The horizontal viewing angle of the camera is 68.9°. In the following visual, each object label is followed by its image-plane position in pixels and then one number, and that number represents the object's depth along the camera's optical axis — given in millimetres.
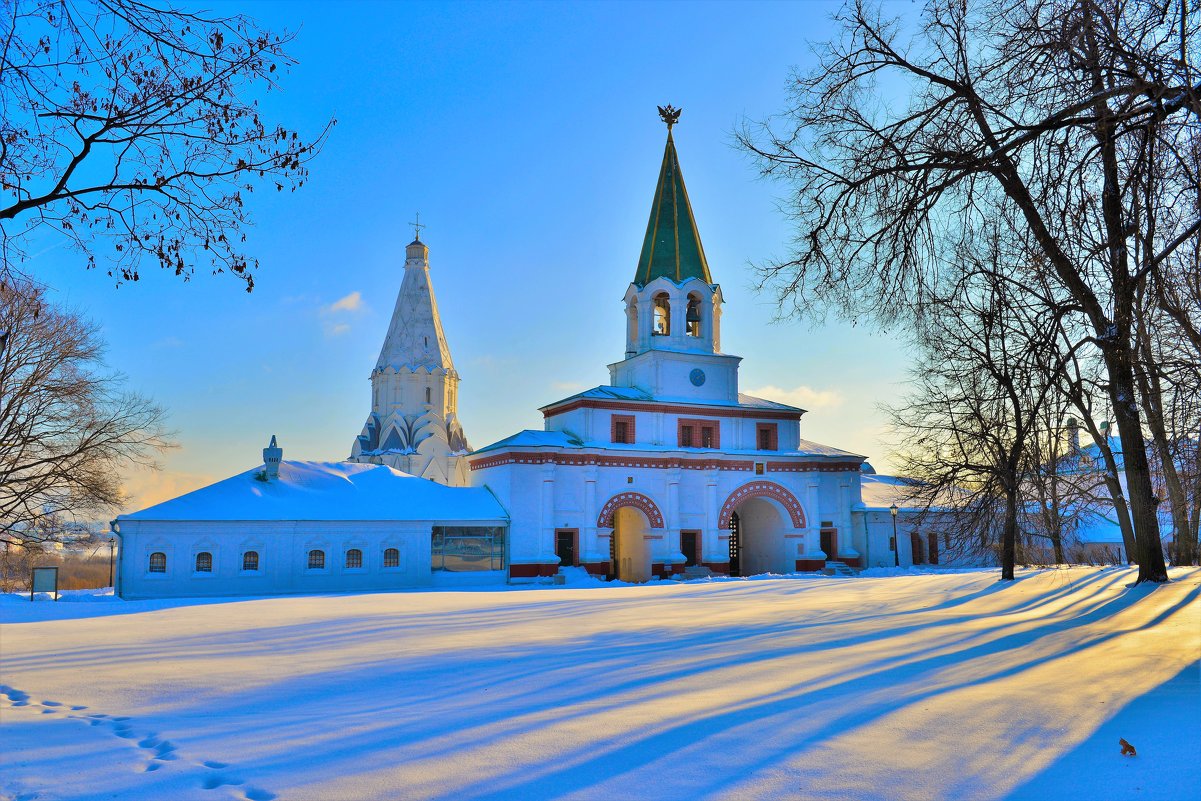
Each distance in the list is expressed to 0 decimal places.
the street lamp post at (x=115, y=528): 27812
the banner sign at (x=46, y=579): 23527
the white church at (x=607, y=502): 29844
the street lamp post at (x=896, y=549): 39125
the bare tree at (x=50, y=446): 27484
